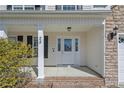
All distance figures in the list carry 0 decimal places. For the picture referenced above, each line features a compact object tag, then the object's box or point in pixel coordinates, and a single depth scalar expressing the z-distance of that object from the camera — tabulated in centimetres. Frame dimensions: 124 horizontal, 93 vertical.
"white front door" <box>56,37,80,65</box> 747
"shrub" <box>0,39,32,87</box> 327
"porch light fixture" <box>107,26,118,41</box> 507
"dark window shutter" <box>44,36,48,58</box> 738
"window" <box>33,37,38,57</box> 734
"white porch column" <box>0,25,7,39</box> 516
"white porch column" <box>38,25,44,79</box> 514
